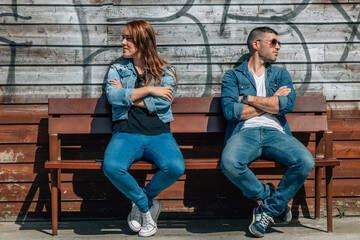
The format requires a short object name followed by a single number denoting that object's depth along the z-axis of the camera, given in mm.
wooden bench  4191
